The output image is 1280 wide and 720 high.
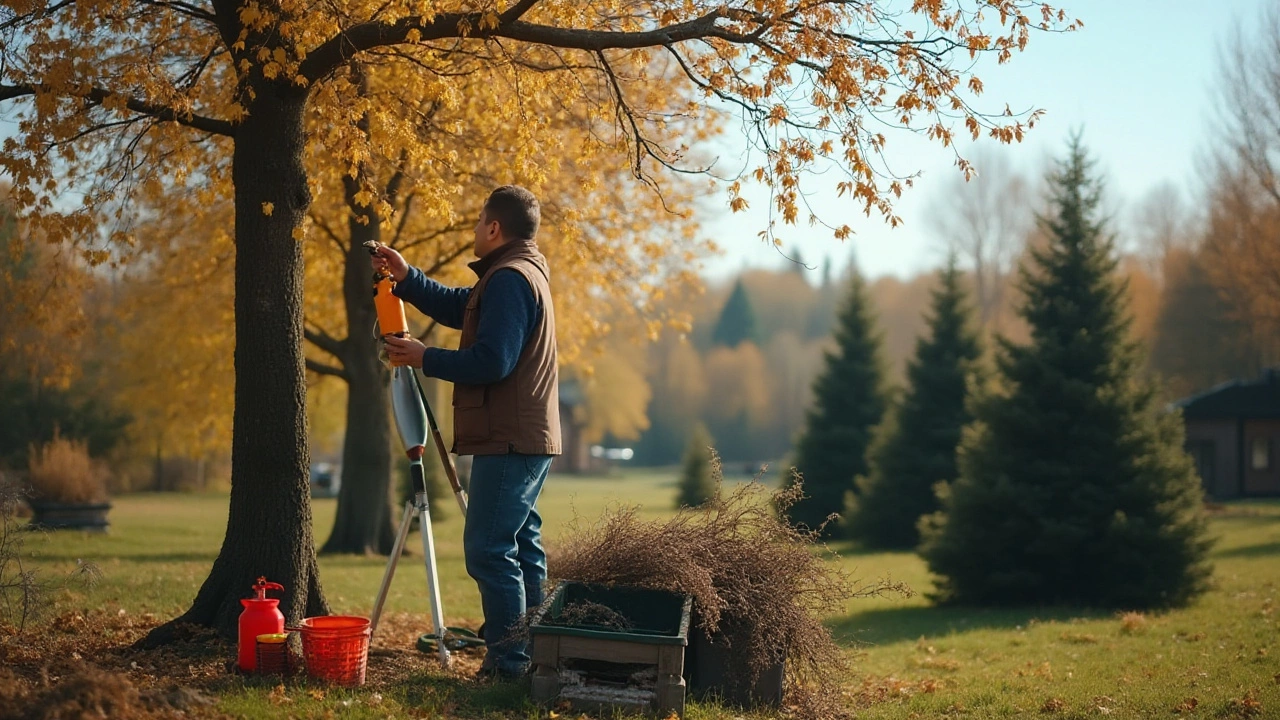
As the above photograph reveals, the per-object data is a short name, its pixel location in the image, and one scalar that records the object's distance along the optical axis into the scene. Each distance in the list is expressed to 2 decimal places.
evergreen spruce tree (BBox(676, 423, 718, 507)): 31.41
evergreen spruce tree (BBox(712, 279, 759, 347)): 99.44
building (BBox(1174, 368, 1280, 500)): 35.81
